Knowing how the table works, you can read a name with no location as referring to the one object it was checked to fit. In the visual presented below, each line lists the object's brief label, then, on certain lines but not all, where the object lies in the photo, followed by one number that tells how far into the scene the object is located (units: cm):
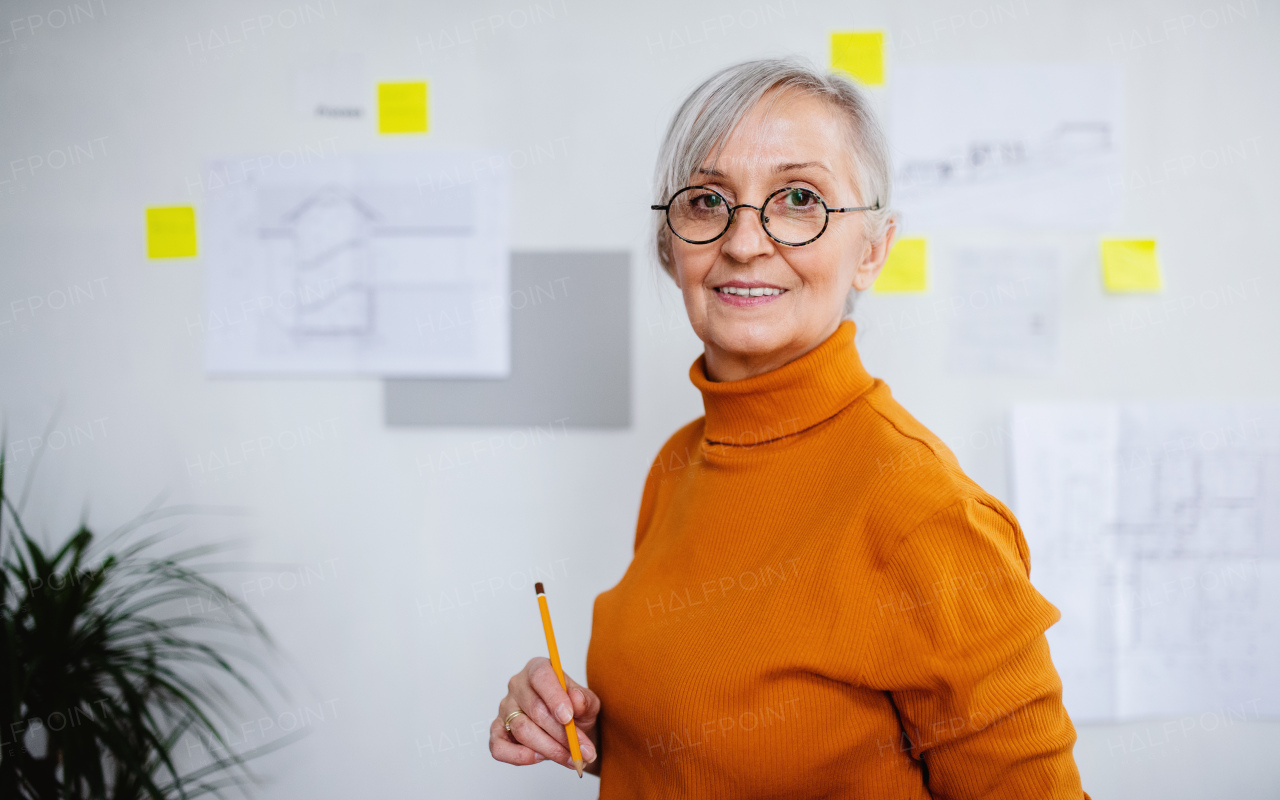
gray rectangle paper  124
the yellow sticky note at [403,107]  123
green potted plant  101
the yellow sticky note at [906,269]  120
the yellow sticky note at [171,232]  127
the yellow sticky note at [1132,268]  118
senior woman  58
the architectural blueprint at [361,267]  124
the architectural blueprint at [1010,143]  118
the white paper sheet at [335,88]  123
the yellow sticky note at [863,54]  119
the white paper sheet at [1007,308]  120
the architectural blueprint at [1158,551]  118
